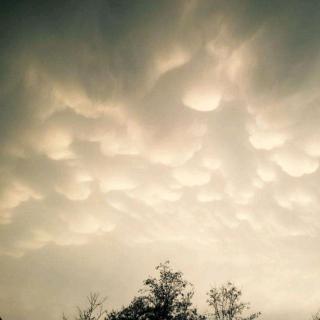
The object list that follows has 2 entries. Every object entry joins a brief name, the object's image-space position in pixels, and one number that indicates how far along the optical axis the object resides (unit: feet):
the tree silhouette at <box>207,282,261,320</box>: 129.39
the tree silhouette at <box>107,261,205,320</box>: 130.11
